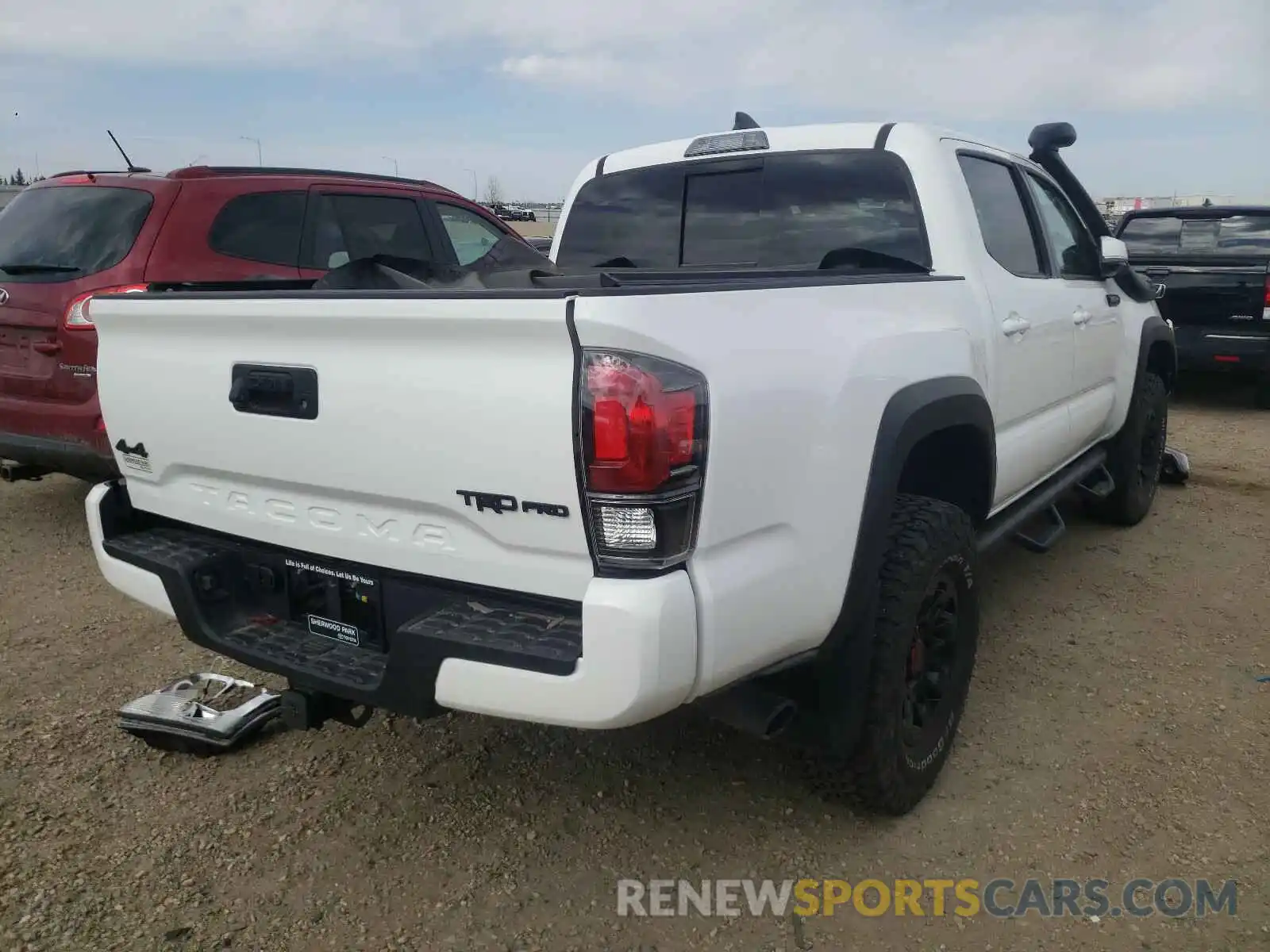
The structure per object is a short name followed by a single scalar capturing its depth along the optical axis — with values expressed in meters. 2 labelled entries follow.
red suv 4.75
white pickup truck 1.87
